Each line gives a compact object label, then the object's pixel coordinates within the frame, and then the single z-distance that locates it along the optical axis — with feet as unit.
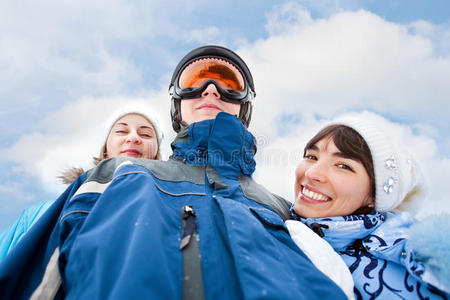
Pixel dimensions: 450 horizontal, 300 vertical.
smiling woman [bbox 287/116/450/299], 1.49
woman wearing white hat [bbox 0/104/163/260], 2.46
